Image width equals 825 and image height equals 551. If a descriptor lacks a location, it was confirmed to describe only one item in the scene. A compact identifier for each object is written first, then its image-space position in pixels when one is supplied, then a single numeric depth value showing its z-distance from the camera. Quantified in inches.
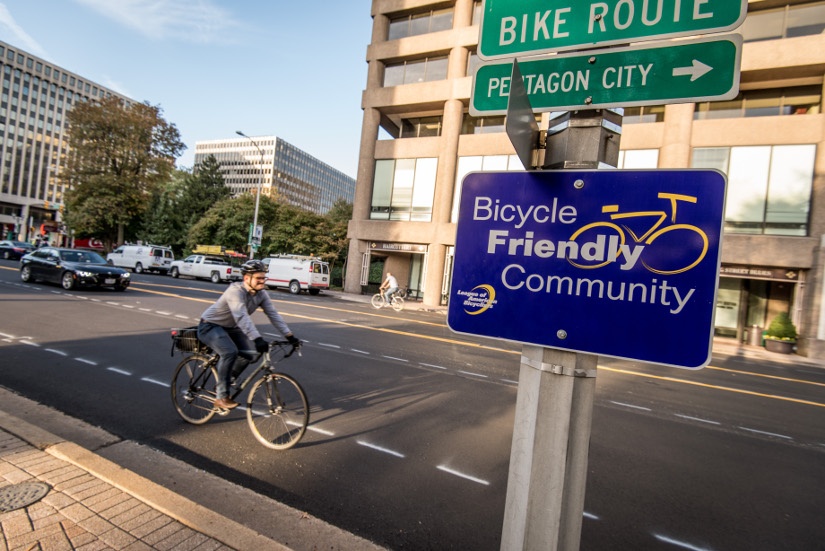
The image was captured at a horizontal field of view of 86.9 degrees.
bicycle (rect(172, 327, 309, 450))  172.6
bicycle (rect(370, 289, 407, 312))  807.1
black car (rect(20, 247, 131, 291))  625.6
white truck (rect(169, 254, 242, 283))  1162.0
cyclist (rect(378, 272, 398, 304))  798.5
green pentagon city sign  61.8
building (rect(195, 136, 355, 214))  5319.9
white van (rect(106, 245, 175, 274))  1237.1
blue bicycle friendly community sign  55.4
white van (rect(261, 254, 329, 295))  1013.2
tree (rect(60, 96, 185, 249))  1455.5
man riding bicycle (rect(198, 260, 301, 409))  173.3
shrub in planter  692.7
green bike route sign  61.5
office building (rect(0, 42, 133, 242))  3511.3
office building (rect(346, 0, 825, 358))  737.6
